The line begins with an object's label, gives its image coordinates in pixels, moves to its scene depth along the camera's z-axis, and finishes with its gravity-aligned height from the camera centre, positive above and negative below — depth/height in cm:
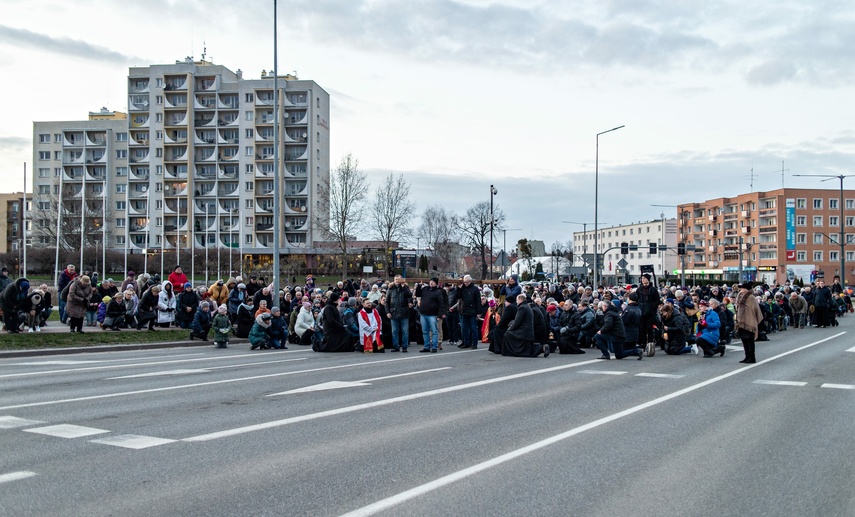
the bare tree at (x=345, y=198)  7350 +638
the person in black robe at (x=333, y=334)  1922 -189
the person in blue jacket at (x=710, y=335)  1802 -170
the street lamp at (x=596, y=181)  4622 +525
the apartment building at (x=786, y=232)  10819 +512
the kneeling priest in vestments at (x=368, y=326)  1919 -168
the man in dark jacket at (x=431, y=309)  1922 -122
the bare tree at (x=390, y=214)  7725 +507
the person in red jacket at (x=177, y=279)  2495 -65
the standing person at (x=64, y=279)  2262 -65
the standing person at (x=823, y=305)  3281 -170
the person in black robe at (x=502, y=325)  1842 -156
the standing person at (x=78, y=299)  2034 -110
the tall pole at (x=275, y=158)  2656 +393
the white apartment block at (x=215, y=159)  8906 +1248
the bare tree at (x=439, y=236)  10144 +377
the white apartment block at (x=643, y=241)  12719 +454
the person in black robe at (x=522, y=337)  1789 -178
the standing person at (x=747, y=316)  1612 -111
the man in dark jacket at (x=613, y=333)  1742 -162
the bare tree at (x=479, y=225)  6841 +386
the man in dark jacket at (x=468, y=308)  1994 -122
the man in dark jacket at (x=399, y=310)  1941 -127
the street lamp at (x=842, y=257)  5549 +75
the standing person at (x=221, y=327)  2014 -182
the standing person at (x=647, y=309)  1848 -111
